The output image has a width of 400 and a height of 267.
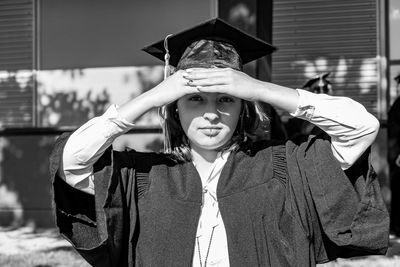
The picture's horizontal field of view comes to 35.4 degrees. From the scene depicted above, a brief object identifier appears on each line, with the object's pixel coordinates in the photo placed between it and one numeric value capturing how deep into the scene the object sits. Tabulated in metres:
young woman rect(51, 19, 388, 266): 1.99
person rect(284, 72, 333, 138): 6.05
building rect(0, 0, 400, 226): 7.81
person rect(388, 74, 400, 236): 7.01
